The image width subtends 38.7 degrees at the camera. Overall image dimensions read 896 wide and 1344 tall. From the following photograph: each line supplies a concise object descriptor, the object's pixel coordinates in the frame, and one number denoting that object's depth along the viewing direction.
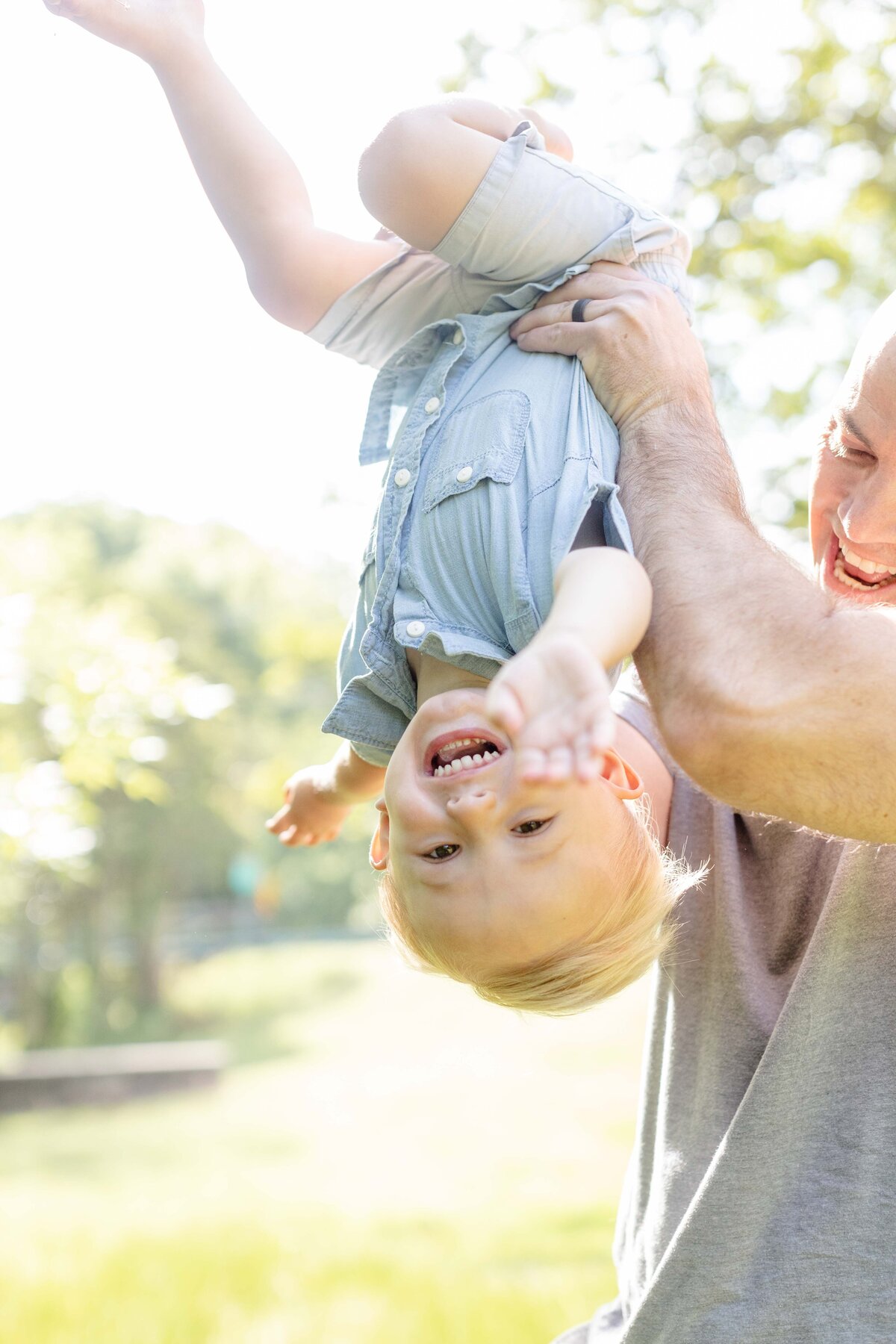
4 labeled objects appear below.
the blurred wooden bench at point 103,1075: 14.54
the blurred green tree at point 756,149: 6.81
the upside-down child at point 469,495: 1.41
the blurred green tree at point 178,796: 14.02
